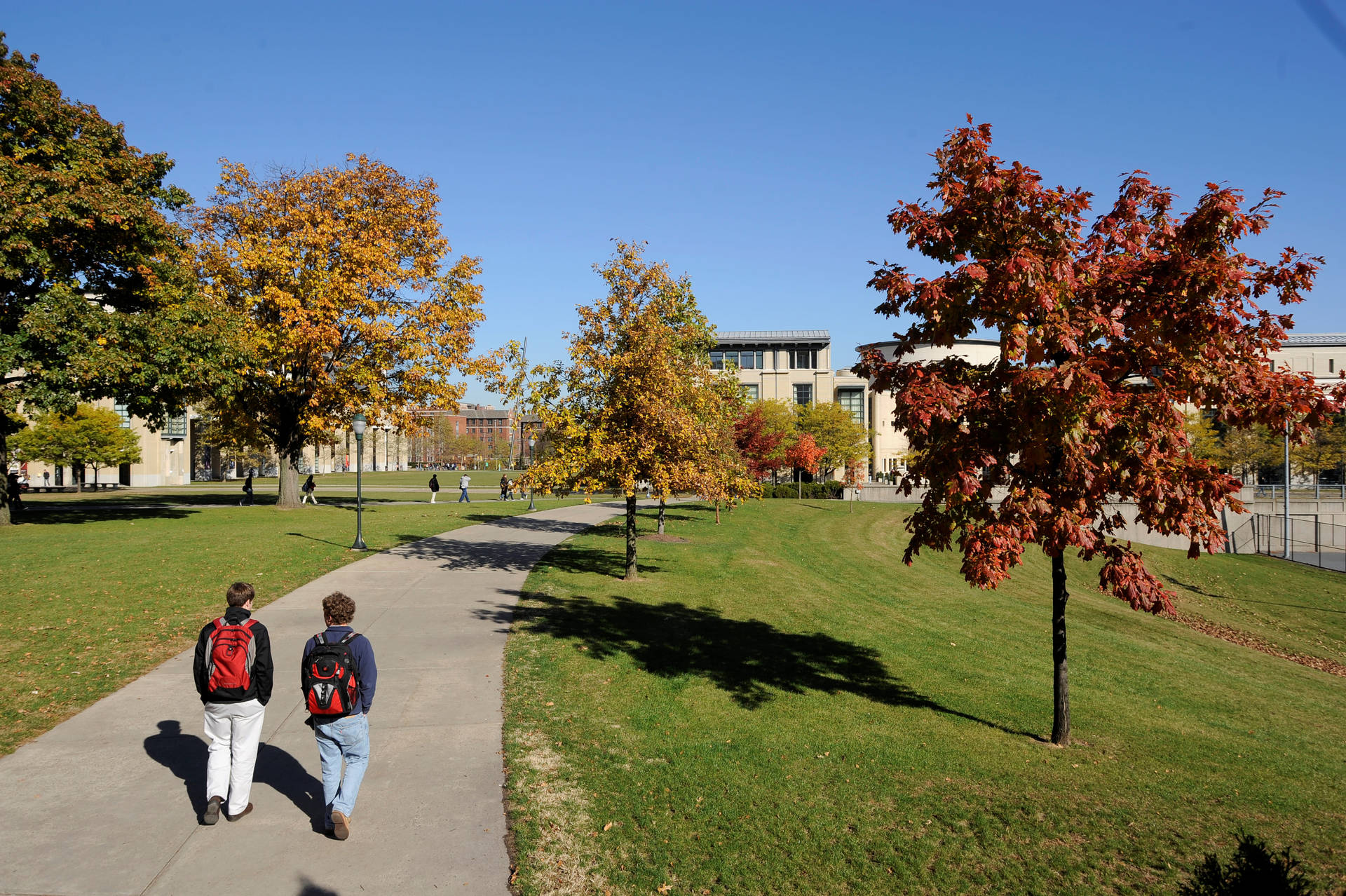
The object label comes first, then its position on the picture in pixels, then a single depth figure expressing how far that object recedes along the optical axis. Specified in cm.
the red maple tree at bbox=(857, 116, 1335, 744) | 662
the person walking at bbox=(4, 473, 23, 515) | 2731
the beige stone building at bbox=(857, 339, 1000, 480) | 8806
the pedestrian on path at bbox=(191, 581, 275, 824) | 553
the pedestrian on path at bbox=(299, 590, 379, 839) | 528
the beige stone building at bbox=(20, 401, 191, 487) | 6569
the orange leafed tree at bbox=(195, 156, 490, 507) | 2841
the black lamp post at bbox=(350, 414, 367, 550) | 1939
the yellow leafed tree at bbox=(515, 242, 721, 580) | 1491
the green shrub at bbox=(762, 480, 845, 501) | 5256
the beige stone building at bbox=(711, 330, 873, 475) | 8512
